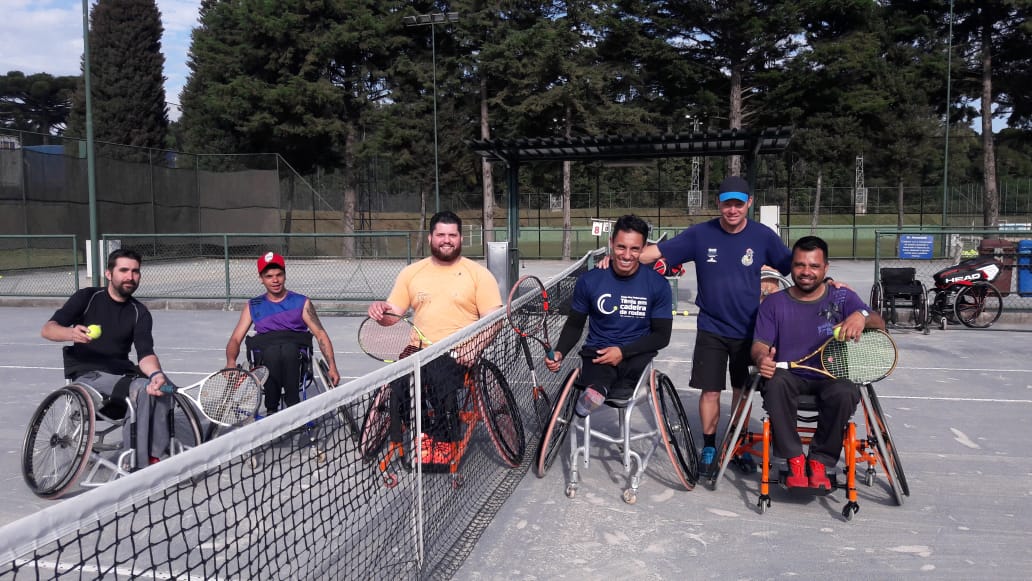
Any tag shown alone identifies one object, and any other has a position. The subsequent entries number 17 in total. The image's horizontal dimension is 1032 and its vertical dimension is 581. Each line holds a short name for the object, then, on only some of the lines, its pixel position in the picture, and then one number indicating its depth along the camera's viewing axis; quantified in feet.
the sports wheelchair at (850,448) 14.32
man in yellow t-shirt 16.42
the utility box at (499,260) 39.75
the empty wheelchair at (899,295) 37.28
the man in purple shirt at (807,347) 14.26
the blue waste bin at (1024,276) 42.14
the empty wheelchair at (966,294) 37.91
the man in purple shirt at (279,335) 17.92
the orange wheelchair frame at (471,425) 12.81
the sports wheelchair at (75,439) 14.96
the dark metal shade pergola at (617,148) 38.32
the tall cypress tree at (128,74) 157.89
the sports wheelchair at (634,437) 15.02
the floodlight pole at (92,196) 51.49
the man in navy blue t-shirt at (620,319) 15.06
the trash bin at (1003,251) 42.35
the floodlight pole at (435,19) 99.07
